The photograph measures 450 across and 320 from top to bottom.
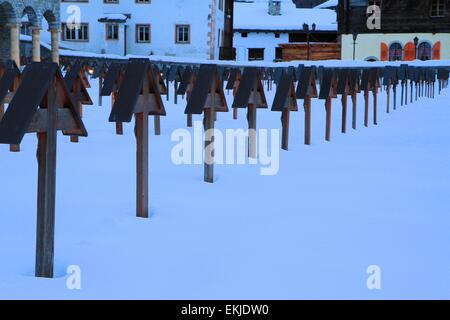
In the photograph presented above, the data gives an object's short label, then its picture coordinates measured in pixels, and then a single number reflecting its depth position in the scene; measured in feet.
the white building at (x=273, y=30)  189.37
